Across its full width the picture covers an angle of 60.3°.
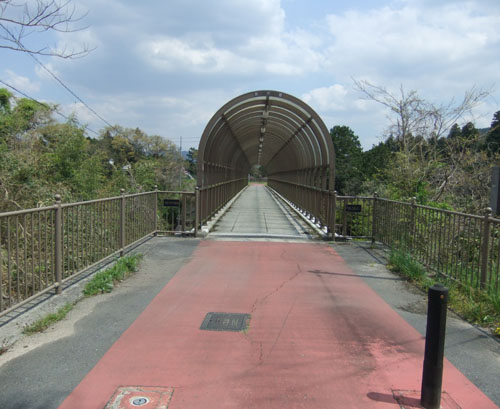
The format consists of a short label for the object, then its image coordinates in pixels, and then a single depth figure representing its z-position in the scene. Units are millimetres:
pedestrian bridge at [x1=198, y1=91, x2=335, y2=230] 11367
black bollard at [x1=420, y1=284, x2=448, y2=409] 2848
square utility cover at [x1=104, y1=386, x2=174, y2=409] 2832
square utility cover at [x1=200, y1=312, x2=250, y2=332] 4277
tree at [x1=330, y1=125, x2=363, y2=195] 39438
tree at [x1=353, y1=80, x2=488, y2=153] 16703
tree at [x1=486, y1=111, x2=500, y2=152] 29969
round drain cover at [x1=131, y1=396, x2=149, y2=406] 2864
